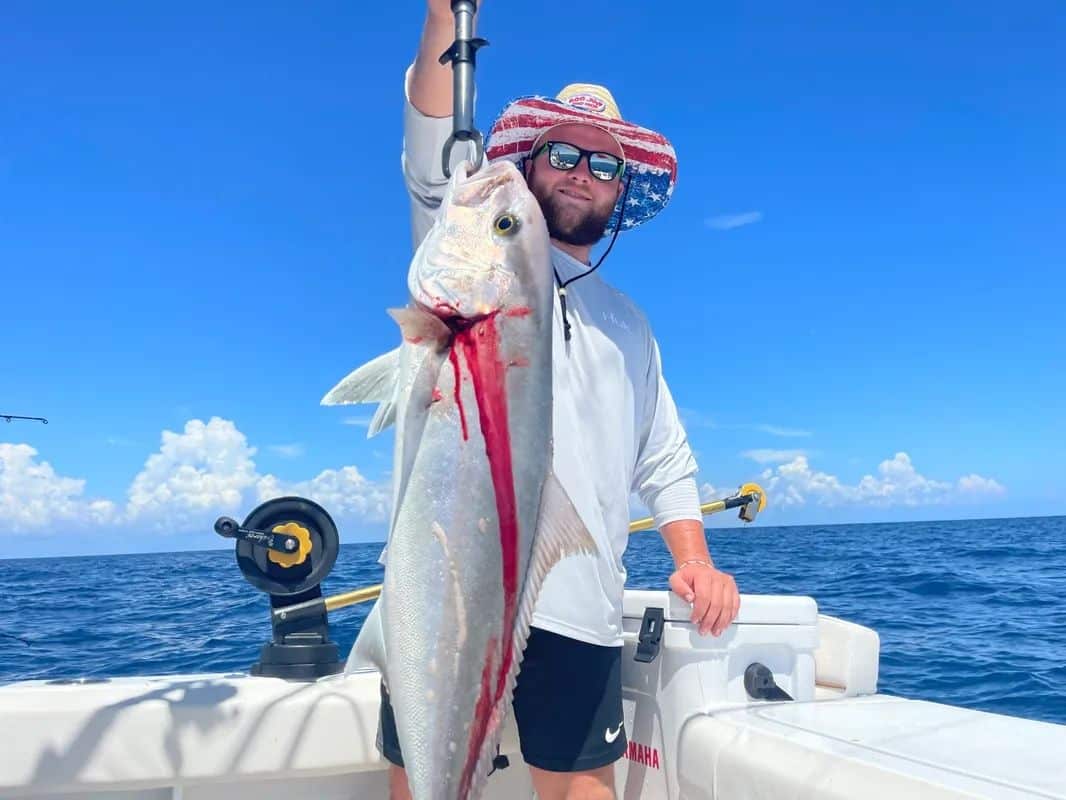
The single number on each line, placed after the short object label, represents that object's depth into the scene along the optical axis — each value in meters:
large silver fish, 1.63
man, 2.32
